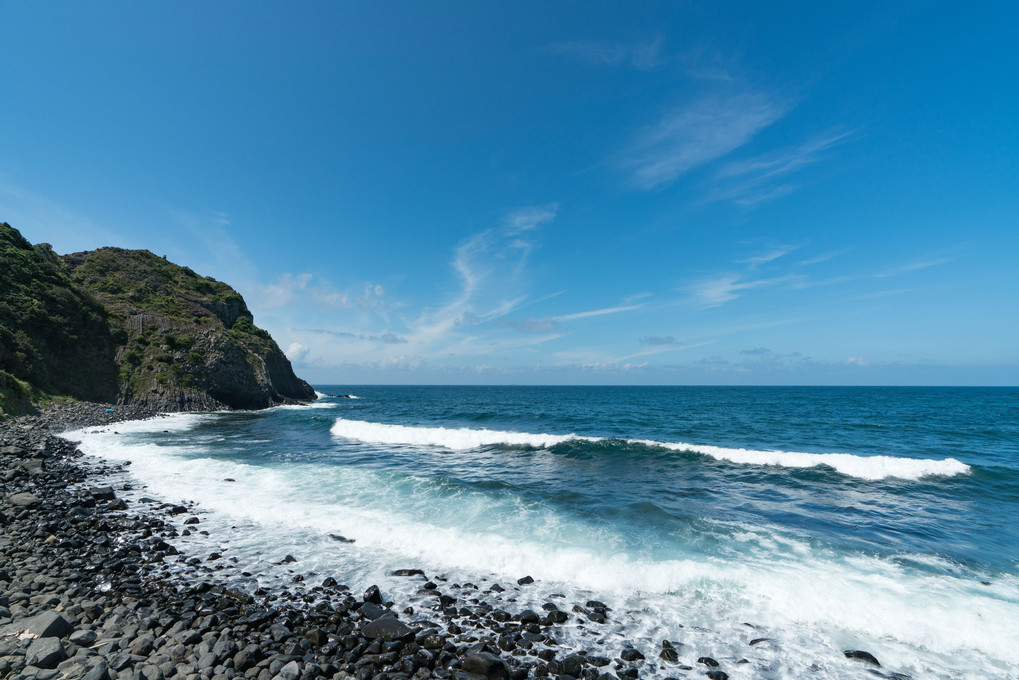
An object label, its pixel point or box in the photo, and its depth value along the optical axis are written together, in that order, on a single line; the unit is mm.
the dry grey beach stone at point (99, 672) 4859
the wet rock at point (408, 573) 8898
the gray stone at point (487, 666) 5566
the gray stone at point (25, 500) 11062
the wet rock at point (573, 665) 5758
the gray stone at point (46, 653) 5156
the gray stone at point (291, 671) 5309
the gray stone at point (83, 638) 5770
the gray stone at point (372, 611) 6965
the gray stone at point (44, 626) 5738
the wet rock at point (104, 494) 12422
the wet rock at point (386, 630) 6289
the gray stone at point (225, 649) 5652
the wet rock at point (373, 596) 7547
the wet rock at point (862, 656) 6348
